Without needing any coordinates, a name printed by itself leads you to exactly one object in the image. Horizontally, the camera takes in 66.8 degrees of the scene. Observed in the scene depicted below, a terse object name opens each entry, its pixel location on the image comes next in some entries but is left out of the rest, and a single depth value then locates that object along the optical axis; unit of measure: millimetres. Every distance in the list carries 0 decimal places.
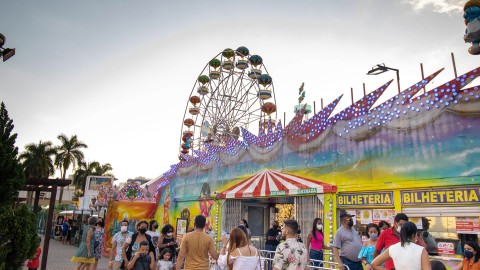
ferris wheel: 23297
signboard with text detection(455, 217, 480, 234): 7613
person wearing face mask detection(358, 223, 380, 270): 5789
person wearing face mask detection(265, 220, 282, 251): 9945
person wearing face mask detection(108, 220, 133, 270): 7727
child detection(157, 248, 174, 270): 6406
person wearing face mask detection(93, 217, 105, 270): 9424
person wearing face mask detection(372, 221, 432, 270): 3620
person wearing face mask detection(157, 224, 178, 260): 7305
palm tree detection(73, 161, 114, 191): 57522
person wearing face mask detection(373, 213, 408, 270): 5246
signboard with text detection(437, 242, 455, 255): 7906
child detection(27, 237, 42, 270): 9017
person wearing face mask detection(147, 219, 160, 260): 8559
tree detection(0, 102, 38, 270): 4816
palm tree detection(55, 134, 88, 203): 50312
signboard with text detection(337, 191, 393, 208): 9352
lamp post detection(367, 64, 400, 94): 10024
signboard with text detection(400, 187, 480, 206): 7715
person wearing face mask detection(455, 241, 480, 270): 5453
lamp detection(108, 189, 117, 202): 20203
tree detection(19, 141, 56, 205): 45250
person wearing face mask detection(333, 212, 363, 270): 6145
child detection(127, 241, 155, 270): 5980
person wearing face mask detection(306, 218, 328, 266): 7441
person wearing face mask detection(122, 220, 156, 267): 6750
